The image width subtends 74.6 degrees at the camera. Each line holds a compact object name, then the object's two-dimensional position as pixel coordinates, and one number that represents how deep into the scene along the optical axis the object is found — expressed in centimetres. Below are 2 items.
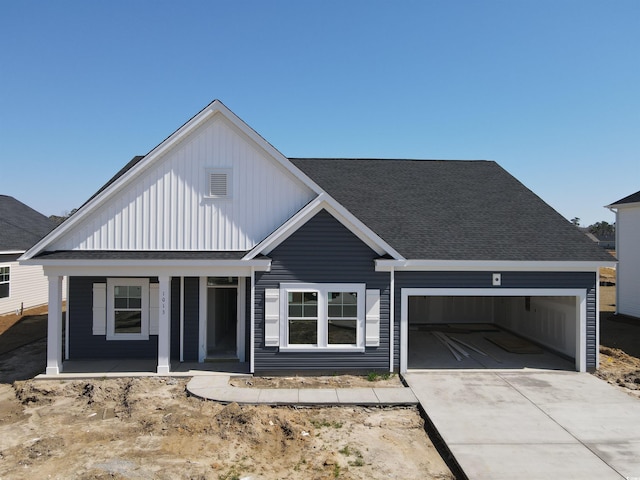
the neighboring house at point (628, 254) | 2130
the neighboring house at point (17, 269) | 2219
